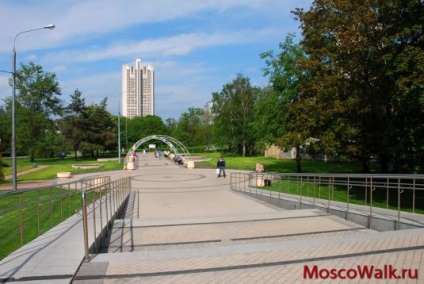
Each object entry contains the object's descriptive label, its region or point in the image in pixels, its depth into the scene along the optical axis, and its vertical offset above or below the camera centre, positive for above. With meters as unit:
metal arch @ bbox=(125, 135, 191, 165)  43.25 -0.01
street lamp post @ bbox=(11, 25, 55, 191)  19.55 +0.85
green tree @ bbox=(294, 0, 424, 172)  16.38 +3.13
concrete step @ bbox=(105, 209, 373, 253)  8.09 -1.95
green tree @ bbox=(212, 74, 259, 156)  65.56 +5.34
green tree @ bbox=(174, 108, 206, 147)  97.44 +4.44
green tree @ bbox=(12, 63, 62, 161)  66.81 +7.71
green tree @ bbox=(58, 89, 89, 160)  64.75 +3.36
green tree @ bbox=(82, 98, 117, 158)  64.94 +2.47
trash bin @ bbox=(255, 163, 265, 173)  31.96 -1.81
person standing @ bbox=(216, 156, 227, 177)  29.76 -1.52
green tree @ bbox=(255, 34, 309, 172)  31.40 +4.27
